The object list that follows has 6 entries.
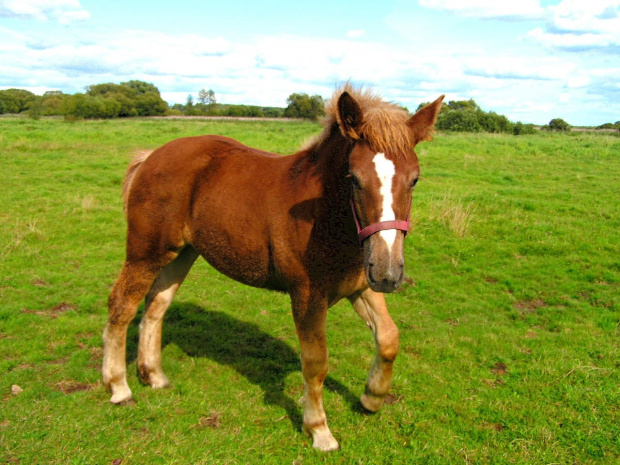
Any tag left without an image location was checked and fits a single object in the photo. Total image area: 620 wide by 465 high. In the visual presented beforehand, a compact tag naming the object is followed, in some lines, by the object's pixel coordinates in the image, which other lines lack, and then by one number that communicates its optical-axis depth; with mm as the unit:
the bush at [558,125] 51644
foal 2963
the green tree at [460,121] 43250
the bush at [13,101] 72250
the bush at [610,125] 59856
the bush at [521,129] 44803
